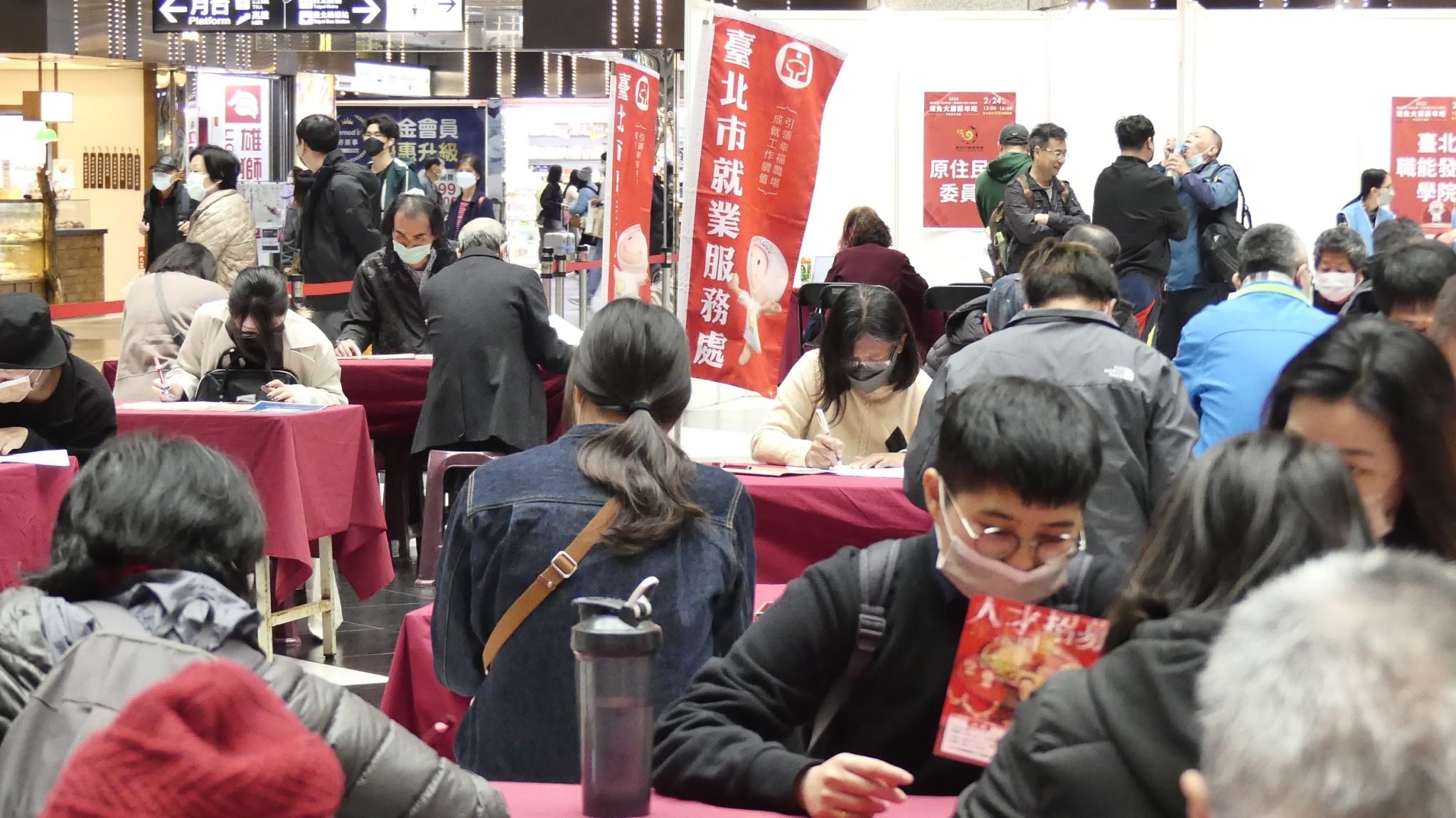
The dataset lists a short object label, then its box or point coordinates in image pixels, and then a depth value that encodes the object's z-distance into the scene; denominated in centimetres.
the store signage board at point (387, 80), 2230
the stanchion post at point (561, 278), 1319
